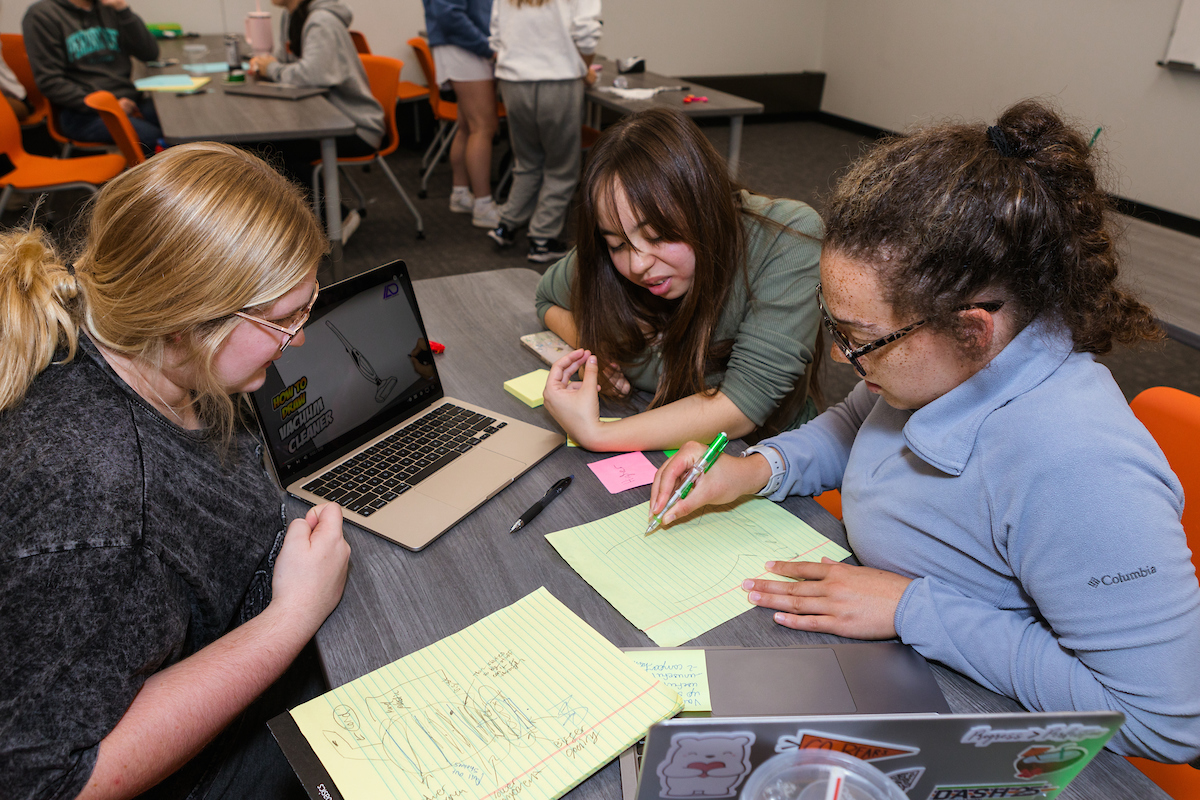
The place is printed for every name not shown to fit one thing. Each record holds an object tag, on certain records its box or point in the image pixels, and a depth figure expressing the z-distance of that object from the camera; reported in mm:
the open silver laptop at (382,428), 1036
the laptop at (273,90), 3273
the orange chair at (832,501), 1433
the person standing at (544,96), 3604
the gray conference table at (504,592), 792
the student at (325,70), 3529
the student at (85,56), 3787
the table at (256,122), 2664
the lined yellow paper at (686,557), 883
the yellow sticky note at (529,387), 1324
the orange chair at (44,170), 3248
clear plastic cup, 538
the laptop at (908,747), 527
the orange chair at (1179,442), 999
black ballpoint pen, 1013
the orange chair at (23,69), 4410
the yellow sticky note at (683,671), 771
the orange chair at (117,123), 2953
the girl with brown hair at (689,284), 1225
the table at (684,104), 3688
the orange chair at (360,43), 4859
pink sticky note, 1128
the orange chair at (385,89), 3979
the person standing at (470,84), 3904
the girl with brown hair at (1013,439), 699
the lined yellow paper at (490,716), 685
